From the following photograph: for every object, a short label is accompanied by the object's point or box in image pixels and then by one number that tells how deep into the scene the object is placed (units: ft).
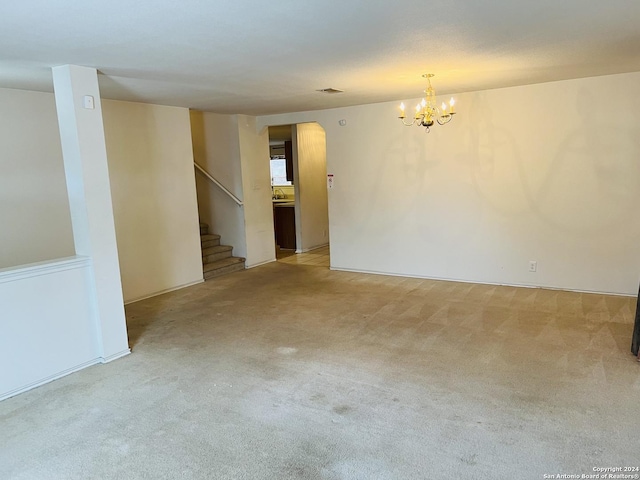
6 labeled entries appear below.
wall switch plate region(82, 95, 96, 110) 10.73
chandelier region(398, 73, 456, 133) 12.87
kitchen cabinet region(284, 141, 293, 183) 27.76
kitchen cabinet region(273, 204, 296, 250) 26.94
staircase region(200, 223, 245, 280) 20.62
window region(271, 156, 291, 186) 33.88
